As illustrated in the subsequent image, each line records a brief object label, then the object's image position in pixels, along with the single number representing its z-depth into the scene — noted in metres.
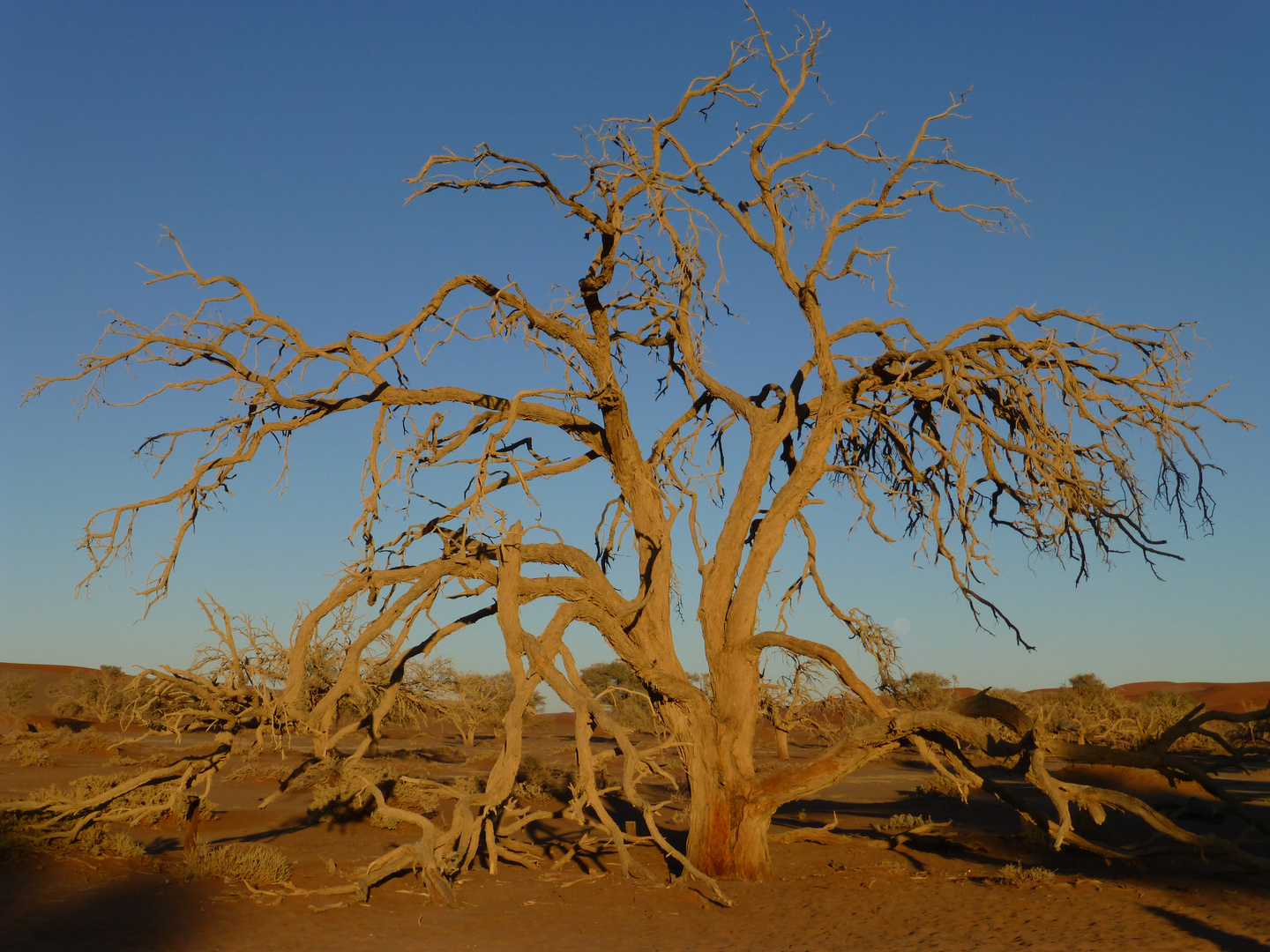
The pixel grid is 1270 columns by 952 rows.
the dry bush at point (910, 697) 10.30
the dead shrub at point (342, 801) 15.90
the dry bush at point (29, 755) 20.76
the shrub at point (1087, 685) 33.80
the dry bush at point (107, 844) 10.10
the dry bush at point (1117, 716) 21.77
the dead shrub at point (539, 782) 18.33
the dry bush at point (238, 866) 9.70
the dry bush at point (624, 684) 34.78
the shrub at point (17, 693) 39.03
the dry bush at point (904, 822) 13.67
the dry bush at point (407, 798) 17.14
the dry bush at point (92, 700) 35.12
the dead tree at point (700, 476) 8.41
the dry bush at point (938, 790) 18.23
